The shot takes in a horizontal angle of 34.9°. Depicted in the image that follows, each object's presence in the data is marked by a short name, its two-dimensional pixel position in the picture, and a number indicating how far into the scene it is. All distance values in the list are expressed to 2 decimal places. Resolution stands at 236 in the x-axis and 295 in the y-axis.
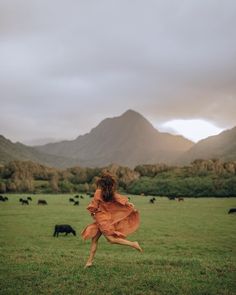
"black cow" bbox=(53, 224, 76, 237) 28.39
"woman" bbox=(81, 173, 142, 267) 9.63
